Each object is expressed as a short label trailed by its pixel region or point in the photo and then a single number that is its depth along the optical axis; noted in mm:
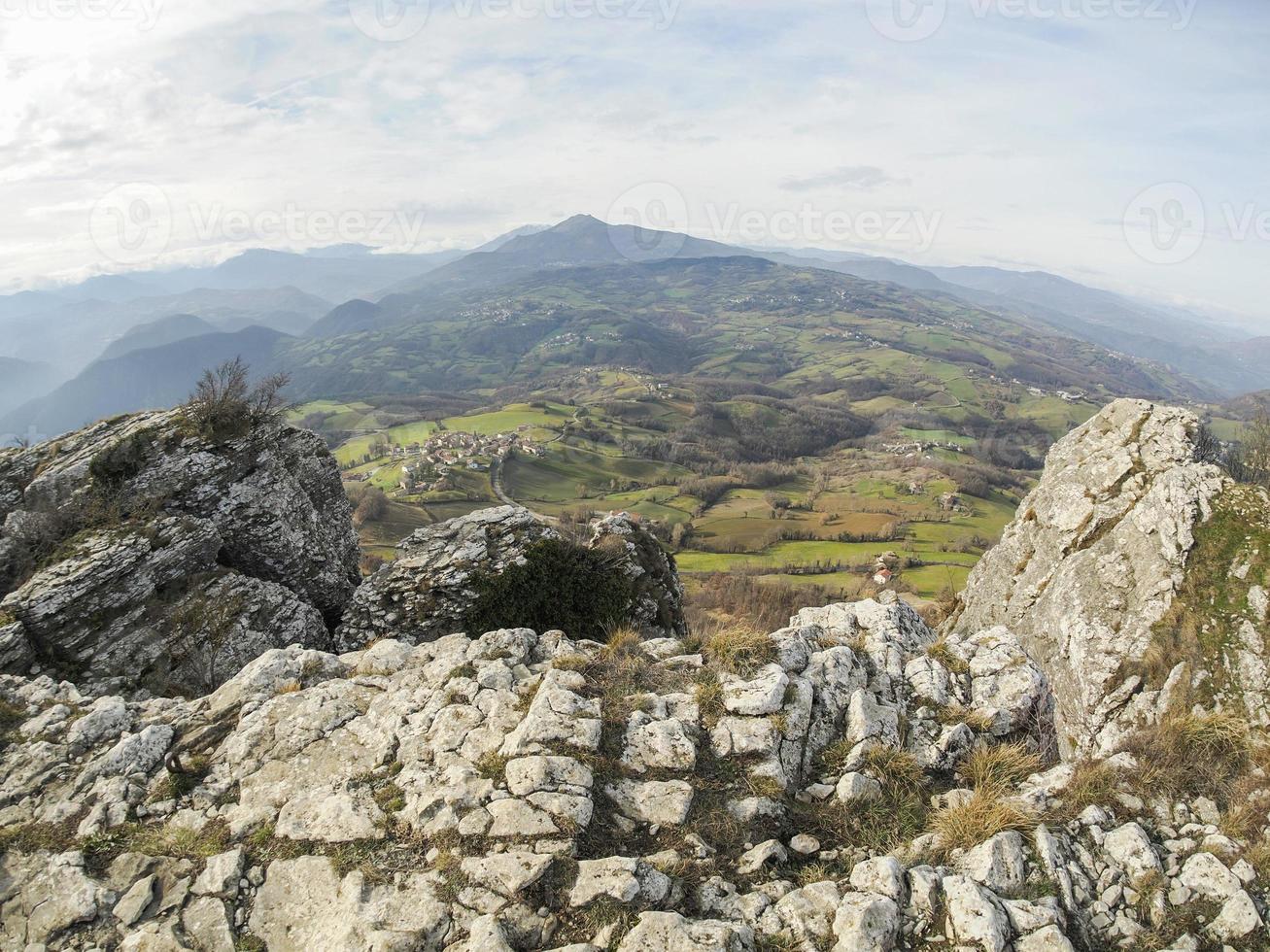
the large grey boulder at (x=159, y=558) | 13336
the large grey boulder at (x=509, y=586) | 16047
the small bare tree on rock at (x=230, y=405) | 17688
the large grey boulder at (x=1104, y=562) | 16344
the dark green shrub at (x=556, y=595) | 15766
